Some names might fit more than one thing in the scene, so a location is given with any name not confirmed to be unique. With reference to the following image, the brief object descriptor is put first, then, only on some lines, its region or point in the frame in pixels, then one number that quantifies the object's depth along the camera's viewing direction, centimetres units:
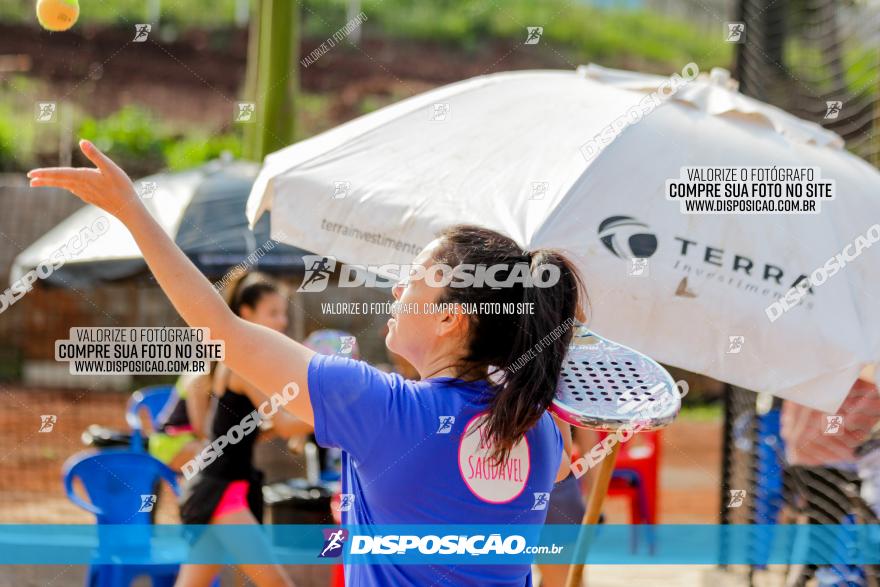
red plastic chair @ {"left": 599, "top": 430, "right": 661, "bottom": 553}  776
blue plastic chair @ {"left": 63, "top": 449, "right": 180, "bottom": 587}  495
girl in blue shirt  214
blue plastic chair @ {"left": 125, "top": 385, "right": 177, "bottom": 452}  688
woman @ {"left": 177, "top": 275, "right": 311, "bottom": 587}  467
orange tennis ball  391
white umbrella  361
